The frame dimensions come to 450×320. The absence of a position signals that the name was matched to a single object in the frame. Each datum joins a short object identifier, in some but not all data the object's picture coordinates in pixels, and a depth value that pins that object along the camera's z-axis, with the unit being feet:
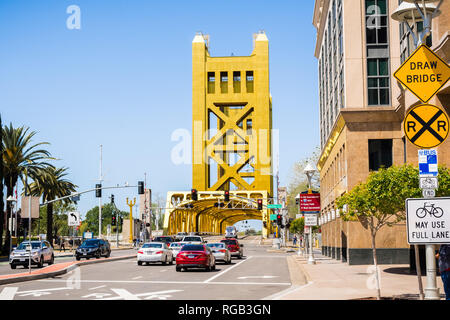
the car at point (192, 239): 160.59
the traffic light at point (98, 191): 173.78
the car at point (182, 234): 305.28
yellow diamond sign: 37.52
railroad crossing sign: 36.68
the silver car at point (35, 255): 110.63
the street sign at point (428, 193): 37.81
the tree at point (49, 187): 201.67
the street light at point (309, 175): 117.48
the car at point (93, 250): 146.10
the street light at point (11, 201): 178.48
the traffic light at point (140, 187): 175.59
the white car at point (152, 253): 121.29
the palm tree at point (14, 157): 185.37
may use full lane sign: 35.29
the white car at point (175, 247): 143.90
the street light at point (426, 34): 38.89
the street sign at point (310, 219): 119.55
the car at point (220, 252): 125.65
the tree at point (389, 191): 70.03
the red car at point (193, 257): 98.97
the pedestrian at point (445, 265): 38.93
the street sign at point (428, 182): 37.97
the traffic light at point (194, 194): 188.91
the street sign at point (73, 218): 101.61
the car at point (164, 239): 175.09
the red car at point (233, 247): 157.17
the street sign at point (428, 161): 38.73
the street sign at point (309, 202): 119.34
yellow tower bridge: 385.09
